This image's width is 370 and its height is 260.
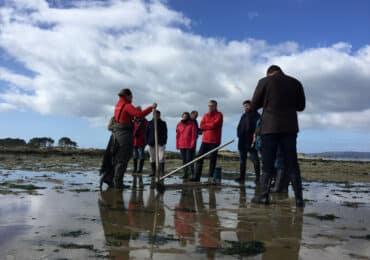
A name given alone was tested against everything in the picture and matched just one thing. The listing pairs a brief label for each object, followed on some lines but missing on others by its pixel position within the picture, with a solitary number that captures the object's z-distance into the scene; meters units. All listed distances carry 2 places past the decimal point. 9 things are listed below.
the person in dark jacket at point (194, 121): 12.05
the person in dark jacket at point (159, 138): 12.45
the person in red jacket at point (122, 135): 8.97
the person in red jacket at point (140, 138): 13.62
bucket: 10.95
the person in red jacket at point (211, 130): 11.19
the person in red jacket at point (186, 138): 12.12
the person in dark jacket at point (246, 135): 11.37
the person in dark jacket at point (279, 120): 6.69
